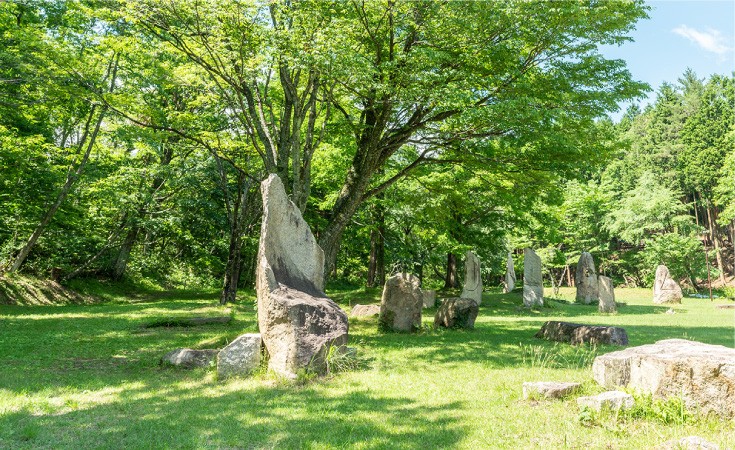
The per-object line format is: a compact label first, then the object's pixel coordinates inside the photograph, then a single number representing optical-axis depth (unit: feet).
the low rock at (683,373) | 14.98
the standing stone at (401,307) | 37.50
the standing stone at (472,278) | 65.57
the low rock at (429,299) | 61.36
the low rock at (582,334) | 31.01
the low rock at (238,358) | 23.21
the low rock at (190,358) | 25.41
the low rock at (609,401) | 15.20
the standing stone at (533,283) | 65.29
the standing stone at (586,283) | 77.46
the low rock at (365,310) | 45.16
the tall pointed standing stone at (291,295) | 22.68
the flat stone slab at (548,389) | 17.38
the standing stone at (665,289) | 75.20
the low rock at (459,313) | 39.99
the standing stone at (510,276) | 94.53
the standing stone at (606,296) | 58.49
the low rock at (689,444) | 12.04
